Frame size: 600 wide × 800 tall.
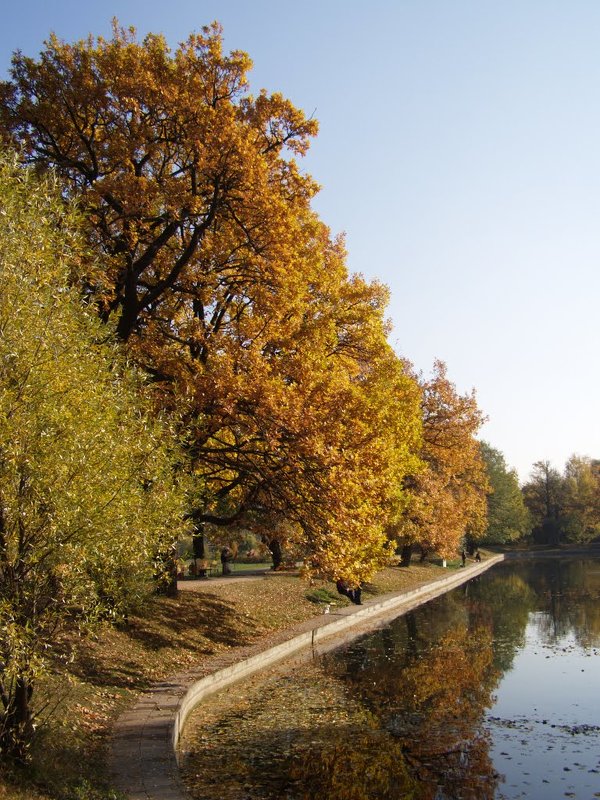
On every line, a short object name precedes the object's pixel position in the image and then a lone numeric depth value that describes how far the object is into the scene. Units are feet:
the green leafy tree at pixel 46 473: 27.91
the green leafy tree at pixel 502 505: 300.40
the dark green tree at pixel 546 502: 380.37
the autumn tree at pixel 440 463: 153.48
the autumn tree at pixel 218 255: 58.34
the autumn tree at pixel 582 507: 357.00
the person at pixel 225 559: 127.85
